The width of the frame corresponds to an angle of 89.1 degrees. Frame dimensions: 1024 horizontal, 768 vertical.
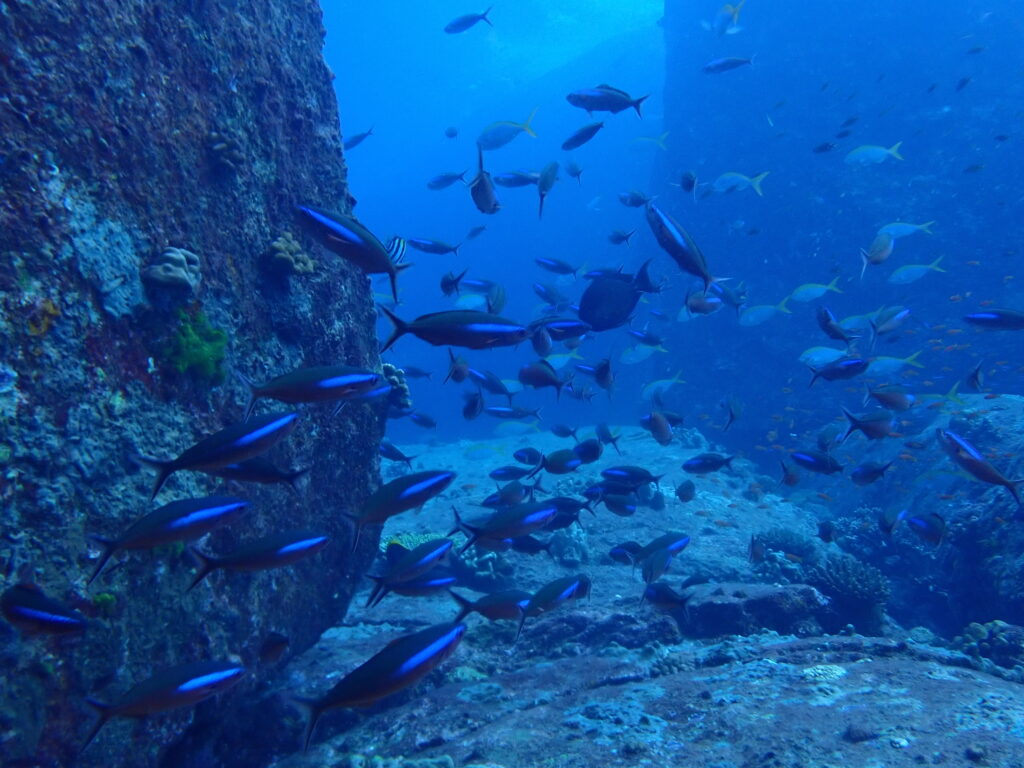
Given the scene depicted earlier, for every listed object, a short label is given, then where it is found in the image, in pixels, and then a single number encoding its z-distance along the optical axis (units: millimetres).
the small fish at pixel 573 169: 12211
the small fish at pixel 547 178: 6984
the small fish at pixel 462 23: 13289
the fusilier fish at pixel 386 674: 2316
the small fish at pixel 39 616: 2547
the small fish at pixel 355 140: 11385
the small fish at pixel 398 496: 3531
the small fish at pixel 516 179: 8406
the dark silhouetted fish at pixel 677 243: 3754
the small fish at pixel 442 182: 12022
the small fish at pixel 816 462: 6246
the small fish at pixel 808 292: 10873
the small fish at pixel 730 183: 11430
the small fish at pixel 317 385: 3006
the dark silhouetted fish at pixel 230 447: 2693
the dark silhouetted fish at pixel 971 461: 4785
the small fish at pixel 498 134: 9906
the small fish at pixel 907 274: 11120
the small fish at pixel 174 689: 2582
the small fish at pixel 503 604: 4086
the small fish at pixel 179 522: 2680
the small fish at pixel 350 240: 3195
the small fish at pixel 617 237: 9789
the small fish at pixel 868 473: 6609
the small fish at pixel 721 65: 11852
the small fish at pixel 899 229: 10750
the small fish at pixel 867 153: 12875
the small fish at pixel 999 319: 6013
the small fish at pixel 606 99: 6227
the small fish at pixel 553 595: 4230
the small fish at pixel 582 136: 7399
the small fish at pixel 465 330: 3166
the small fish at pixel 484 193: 5754
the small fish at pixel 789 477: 8101
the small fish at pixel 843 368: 6070
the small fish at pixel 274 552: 2977
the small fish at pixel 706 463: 7117
